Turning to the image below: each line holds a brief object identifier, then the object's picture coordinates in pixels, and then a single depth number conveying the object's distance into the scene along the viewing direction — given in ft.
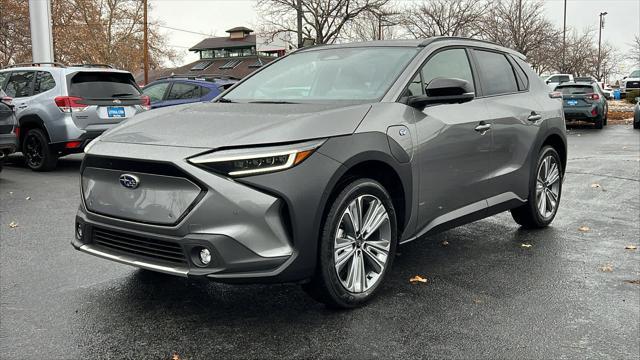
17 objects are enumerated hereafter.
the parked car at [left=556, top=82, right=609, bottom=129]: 66.54
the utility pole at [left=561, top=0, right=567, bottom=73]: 182.29
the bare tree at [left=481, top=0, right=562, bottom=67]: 157.38
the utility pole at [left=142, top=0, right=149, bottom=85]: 115.34
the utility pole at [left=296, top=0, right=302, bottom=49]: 103.04
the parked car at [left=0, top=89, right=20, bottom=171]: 28.50
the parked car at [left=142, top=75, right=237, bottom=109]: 40.98
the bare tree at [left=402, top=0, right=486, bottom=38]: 157.58
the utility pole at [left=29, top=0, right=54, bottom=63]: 53.67
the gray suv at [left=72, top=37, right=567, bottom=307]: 10.38
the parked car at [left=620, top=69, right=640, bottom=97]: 136.77
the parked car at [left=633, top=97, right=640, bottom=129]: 66.17
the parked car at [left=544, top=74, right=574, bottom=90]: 121.87
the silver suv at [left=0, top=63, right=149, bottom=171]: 31.45
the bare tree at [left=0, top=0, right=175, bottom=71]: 111.14
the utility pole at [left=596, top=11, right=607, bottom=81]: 225.97
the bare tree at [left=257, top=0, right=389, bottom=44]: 119.34
